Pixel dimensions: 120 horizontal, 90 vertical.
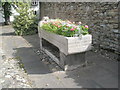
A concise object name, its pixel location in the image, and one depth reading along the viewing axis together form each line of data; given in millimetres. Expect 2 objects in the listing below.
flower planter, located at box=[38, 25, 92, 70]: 3749
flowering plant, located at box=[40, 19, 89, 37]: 3916
